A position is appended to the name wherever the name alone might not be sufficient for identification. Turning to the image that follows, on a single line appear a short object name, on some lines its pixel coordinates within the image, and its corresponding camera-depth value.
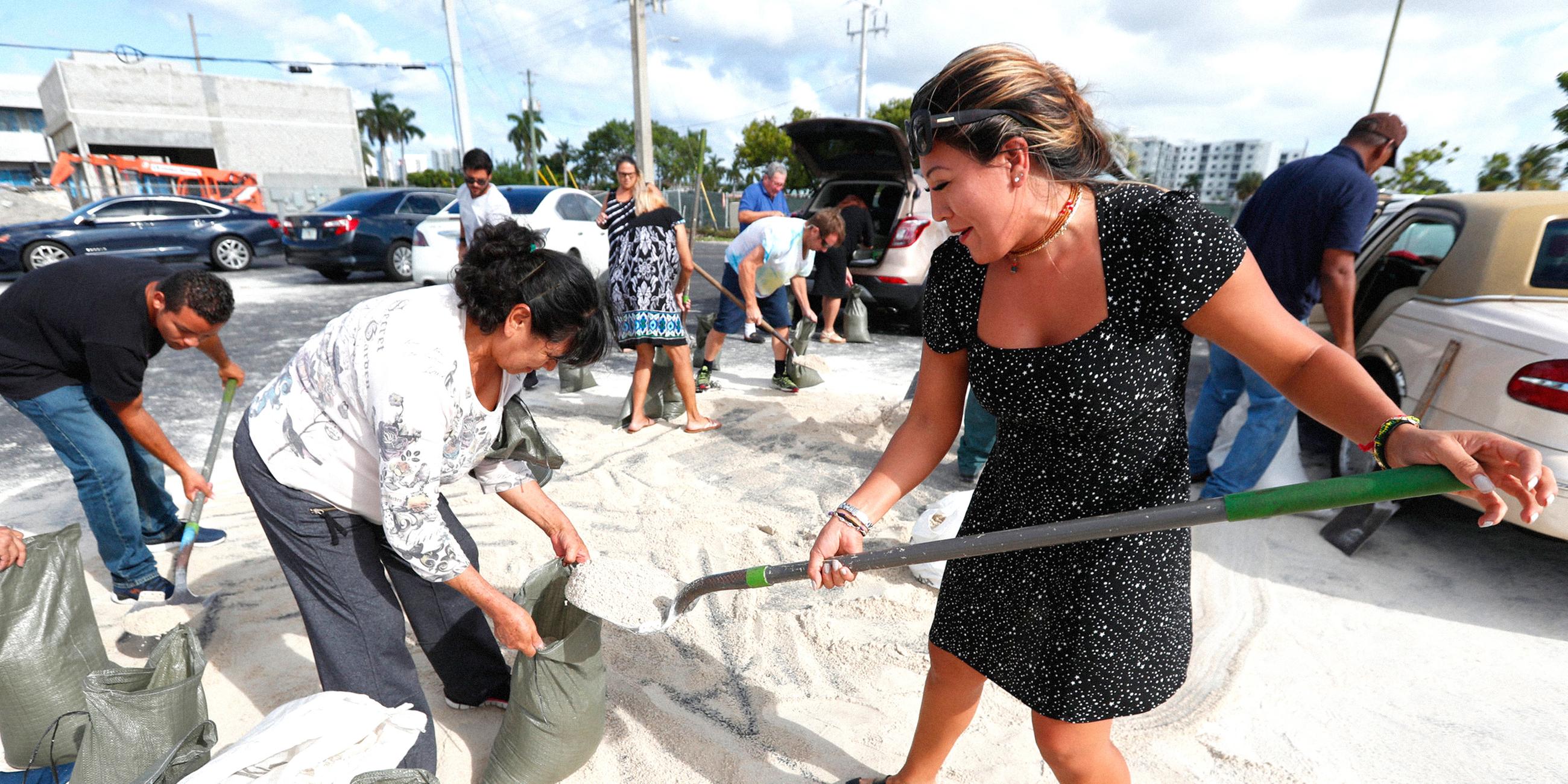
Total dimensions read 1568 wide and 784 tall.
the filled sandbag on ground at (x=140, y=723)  1.66
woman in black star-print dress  1.20
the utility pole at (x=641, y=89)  13.62
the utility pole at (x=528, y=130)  47.22
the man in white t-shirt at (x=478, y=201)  5.45
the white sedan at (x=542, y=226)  8.38
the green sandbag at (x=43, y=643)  1.91
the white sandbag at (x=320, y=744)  1.49
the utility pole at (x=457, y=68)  14.61
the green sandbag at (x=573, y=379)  5.42
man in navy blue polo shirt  3.06
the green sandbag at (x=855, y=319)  7.12
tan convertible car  2.60
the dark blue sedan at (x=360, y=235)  9.79
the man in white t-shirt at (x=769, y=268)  5.08
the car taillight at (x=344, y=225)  9.73
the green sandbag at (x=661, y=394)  4.76
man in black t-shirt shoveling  2.32
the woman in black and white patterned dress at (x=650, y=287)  4.37
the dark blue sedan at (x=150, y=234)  9.92
